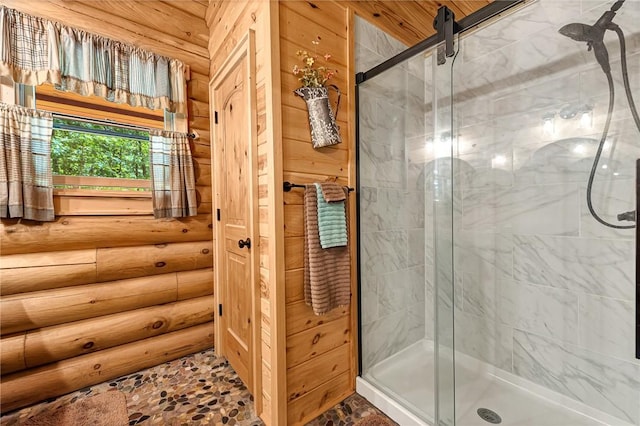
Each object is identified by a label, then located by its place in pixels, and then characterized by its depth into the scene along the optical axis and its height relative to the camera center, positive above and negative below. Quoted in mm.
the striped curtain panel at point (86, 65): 1498 +907
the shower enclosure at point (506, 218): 1384 -94
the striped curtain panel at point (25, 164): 1463 +261
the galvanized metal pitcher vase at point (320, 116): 1442 +481
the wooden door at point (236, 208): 1508 -7
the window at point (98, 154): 1700 +375
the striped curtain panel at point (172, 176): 1945 +237
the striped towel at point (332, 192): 1439 +73
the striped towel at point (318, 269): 1408 -343
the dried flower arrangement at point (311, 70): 1457 +738
